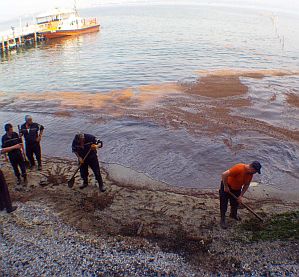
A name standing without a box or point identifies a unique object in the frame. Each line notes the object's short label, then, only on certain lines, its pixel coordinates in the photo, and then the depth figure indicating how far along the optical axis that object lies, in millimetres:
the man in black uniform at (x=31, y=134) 9617
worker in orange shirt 6641
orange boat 47559
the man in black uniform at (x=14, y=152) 8758
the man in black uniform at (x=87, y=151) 8438
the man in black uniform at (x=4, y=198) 7734
